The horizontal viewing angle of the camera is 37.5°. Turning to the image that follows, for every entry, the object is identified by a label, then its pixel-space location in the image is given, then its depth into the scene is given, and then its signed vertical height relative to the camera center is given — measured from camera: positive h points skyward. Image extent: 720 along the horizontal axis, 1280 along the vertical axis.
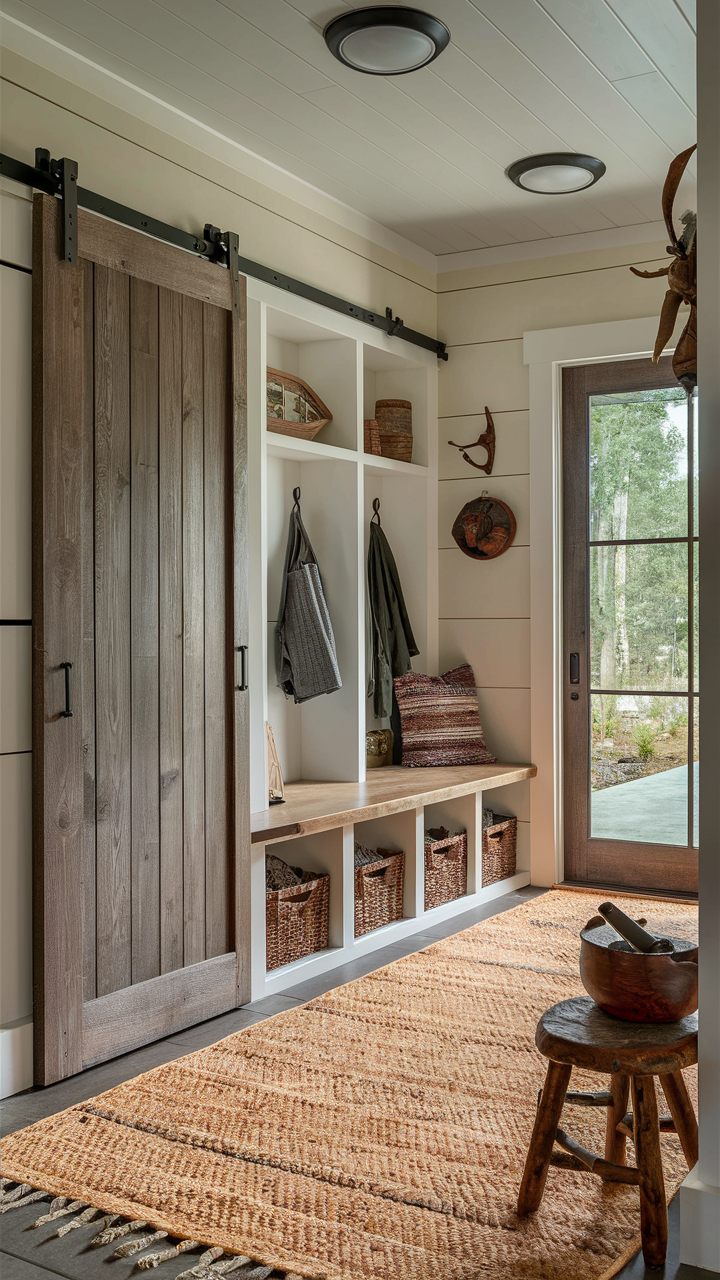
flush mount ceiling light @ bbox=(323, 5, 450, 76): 2.81 +1.62
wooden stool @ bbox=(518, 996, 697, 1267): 1.84 -0.83
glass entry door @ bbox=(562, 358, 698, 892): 4.54 +0.01
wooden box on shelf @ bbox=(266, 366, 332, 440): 3.98 +0.88
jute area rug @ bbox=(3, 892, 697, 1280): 1.95 -1.13
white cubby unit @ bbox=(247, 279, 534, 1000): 3.63 -0.05
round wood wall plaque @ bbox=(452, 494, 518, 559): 4.86 +0.48
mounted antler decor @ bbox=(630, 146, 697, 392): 2.04 +0.67
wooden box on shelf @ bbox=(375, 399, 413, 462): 4.88 +0.94
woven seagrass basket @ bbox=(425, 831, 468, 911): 4.29 -0.99
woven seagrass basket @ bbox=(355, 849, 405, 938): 3.90 -0.98
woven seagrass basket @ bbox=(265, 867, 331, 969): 3.47 -0.97
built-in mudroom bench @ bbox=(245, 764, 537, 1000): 3.41 -0.77
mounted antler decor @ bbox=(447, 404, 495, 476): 4.90 +0.88
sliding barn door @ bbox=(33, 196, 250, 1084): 2.70 -0.03
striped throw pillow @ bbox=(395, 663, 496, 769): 4.77 -0.43
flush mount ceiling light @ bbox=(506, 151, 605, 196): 3.82 +1.69
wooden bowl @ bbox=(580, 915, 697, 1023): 1.89 -0.63
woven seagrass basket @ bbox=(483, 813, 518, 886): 4.65 -0.98
